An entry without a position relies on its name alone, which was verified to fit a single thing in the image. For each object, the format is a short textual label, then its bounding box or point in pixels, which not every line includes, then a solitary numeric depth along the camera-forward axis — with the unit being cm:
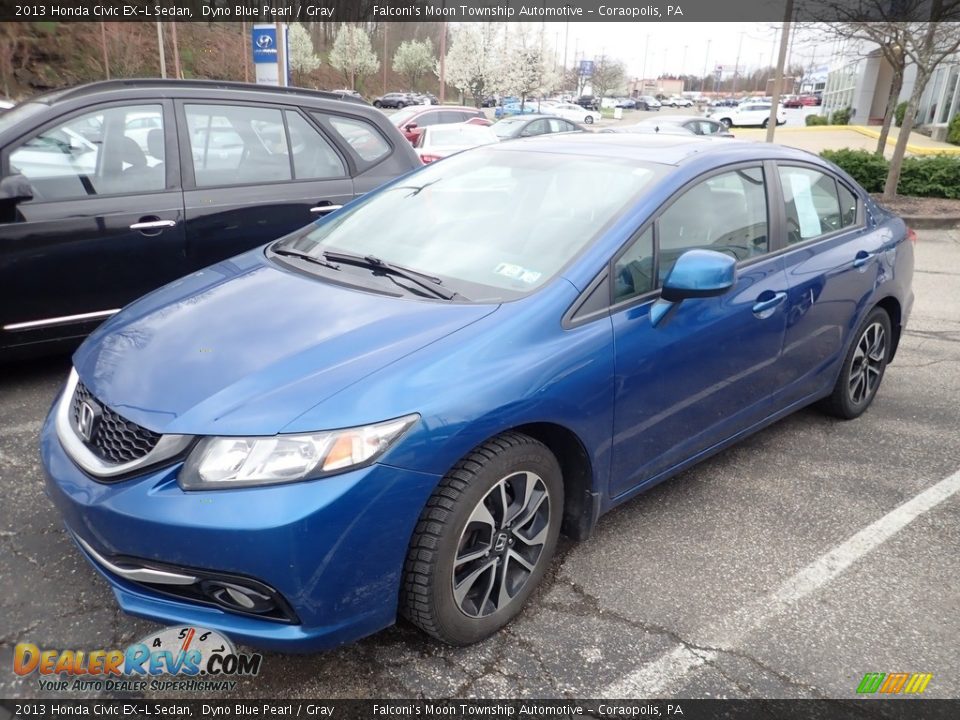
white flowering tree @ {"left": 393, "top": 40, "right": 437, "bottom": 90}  6938
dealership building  2695
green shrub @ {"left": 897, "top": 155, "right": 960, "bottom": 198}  1312
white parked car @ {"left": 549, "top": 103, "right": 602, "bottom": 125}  4816
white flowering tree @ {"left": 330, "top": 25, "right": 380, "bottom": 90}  5759
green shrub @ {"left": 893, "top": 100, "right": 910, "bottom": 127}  2886
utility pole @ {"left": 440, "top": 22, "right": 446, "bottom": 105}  4500
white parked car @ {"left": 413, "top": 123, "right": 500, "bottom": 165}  1411
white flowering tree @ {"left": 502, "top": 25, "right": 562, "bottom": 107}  5131
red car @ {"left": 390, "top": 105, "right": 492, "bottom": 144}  1873
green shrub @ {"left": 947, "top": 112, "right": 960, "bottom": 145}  2438
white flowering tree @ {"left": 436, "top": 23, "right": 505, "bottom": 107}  5323
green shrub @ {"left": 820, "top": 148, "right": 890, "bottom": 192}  1386
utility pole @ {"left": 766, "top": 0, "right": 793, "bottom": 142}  1424
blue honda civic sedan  201
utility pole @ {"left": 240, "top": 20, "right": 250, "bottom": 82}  4369
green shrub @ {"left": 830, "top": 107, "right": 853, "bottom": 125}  3591
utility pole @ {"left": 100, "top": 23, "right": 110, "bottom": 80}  3634
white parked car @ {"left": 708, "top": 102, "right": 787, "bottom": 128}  4244
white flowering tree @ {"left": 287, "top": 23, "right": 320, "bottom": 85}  5357
